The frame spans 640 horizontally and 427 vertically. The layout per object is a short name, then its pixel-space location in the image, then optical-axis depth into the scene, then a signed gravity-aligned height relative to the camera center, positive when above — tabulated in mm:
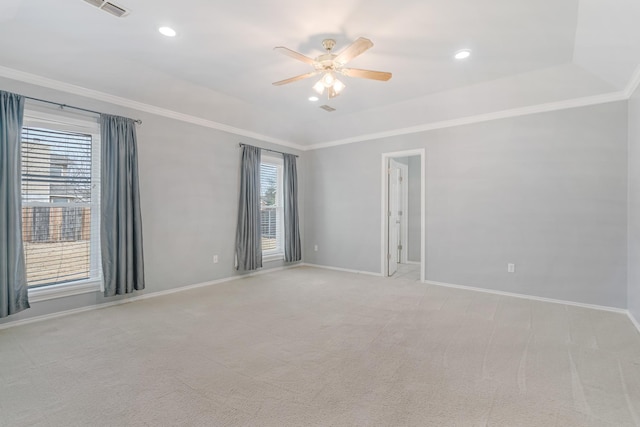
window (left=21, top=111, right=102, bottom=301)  3320 +117
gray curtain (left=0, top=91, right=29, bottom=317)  2992 +26
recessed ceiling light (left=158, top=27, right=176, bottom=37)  2764 +1680
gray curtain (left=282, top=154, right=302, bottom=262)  6168 +72
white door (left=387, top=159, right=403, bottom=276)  5703 -46
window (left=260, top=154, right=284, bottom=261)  5953 +112
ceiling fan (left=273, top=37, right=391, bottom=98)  2633 +1366
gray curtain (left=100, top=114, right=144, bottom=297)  3725 +52
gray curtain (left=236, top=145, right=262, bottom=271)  5277 -40
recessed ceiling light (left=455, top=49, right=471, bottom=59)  3123 +1659
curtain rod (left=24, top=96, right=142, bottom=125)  3261 +1239
